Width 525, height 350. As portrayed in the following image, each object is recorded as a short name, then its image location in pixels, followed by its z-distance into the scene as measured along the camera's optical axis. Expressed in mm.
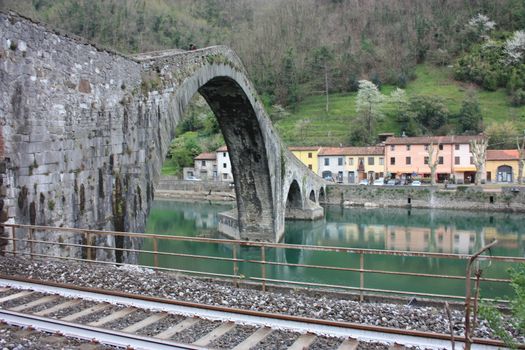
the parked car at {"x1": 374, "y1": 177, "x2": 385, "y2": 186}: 43825
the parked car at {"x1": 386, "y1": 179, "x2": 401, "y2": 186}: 43031
